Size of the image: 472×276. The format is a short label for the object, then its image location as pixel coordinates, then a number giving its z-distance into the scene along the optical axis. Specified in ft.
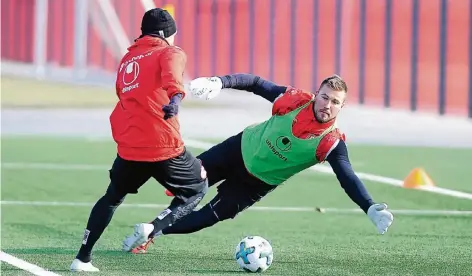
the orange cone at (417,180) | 100.42
